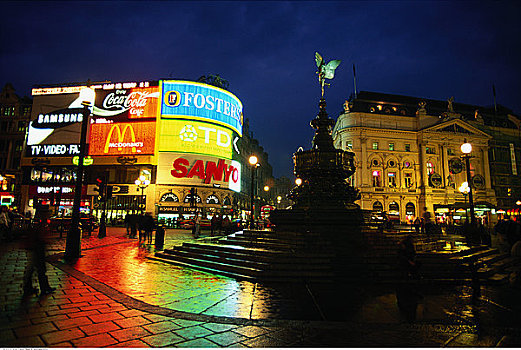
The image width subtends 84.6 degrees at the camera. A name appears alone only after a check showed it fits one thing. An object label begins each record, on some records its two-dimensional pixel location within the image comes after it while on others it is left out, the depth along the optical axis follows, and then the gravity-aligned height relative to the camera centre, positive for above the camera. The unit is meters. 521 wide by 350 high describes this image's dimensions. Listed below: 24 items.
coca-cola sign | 47.50 +17.62
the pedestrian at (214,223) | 22.52 -0.90
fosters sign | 47.50 +18.47
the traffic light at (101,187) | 19.58 +1.59
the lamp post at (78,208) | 10.75 +0.06
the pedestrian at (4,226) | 14.91 -0.95
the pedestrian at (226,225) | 19.97 -0.93
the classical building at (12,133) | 53.00 +14.06
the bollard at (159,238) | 14.95 -1.40
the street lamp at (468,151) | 13.01 +2.93
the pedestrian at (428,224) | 16.83 -0.50
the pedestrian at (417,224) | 26.27 -0.79
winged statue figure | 13.93 +7.05
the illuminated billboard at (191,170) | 46.38 +6.83
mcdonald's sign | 46.72 +11.77
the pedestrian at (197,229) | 20.25 -1.26
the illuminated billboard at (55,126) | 49.47 +14.45
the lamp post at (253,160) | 15.32 +2.79
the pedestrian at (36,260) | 6.18 -1.14
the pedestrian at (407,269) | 6.72 -1.31
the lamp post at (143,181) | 27.45 +2.85
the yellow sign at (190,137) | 46.97 +12.30
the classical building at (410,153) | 54.72 +12.29
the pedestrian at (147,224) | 17.19 -0.79
